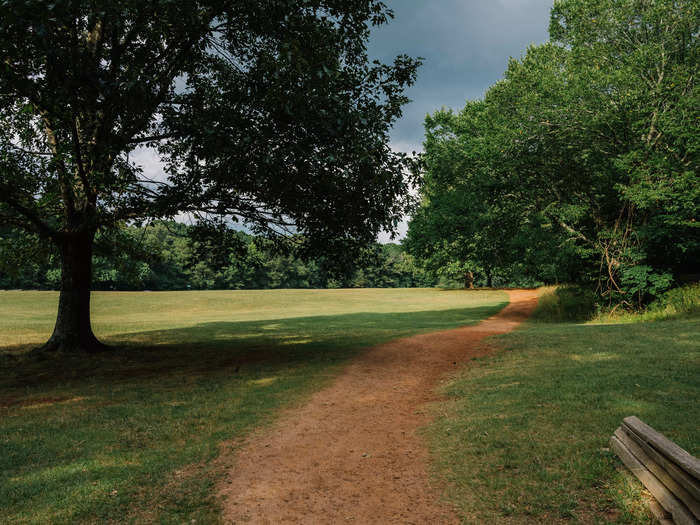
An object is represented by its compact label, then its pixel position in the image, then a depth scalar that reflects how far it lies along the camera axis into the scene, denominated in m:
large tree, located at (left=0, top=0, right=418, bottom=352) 8.30
